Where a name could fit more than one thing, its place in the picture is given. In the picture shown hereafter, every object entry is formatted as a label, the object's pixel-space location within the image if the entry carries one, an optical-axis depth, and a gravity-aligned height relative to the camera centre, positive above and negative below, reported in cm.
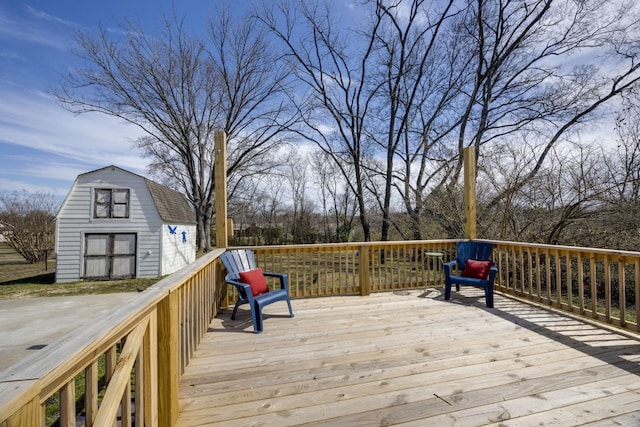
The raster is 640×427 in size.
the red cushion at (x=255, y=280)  343 -61
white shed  964 +2
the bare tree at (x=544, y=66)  725 +481
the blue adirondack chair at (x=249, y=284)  311 -62
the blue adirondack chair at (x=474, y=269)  388 -55
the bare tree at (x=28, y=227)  1202 +10
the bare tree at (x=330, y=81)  1110 +623
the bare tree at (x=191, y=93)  1138 +599
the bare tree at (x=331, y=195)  1667 +217
